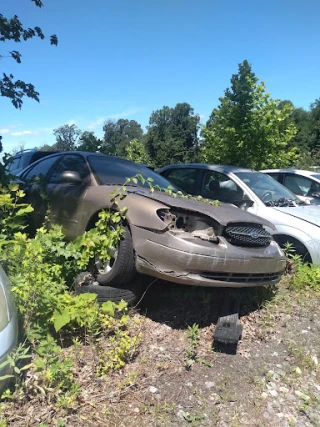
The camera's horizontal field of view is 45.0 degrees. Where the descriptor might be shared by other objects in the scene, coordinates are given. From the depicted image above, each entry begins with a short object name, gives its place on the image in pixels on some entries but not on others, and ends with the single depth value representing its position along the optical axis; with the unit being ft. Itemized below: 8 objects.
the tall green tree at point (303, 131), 161.46
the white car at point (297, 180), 28.17
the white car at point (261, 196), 17.57
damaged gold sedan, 11.31
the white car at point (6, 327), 7.52
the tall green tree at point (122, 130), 325.42
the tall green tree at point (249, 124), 40.63
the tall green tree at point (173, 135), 216.13
